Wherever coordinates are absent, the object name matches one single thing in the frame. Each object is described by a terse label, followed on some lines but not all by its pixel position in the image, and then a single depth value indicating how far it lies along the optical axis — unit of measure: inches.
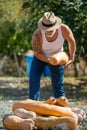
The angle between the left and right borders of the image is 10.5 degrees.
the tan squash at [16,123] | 242.1
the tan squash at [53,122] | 245.9
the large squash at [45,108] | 254.4
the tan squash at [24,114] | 249.4
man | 294.7
